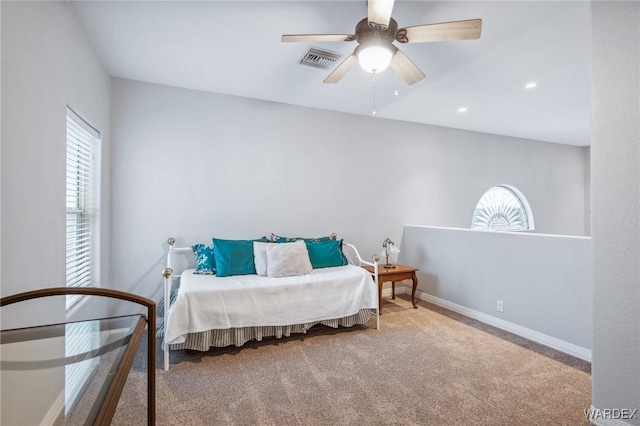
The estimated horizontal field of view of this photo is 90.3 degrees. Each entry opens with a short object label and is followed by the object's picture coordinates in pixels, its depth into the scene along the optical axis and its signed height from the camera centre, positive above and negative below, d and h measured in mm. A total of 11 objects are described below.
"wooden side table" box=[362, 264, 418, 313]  3781 -725
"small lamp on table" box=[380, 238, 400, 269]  4227 -477
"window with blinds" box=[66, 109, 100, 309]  2490 +125
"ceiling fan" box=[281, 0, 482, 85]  1814 +1127
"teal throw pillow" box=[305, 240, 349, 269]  3746 -462
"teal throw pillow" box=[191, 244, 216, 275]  3361 -480
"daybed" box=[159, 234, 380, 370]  2652 -781
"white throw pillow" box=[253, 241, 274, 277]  3336 -445
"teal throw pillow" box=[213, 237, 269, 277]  3289 -448
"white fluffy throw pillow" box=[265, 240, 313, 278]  3279 -472
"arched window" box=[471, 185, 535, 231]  5820 +85
